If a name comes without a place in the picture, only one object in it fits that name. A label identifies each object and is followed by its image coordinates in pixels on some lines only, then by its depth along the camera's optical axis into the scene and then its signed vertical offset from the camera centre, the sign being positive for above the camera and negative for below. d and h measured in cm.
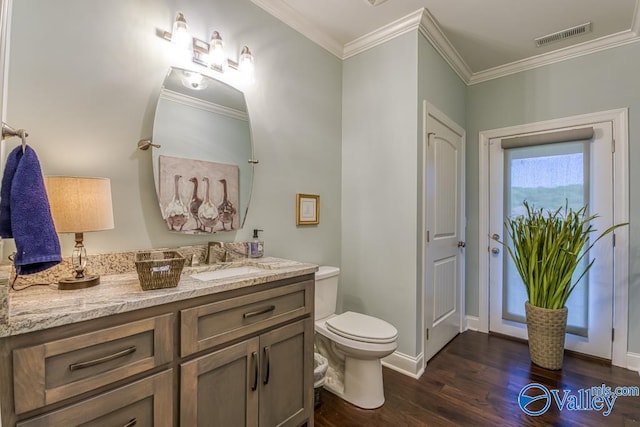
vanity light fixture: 157 +92
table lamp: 112 +1
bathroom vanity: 81 -49
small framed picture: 229 +1
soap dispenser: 188 -24
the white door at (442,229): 242 -18
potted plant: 230 -53
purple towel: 90 -1
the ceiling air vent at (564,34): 237 +144
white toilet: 183 -88
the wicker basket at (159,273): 108 -23
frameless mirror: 156 +33
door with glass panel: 251 +7
